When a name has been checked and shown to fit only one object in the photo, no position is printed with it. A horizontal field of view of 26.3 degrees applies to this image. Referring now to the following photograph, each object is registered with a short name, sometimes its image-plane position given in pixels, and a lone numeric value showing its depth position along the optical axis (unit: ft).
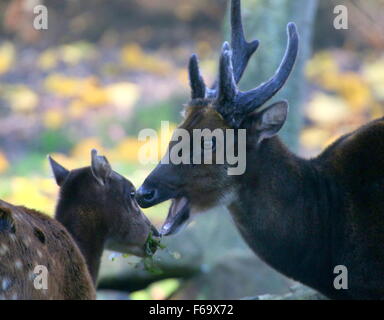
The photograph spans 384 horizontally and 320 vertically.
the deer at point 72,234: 16.51
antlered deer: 19.90
